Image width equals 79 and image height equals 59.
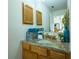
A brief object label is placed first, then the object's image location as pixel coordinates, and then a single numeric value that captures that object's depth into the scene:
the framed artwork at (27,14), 1.29
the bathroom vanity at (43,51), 0.79
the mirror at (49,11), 1.12
